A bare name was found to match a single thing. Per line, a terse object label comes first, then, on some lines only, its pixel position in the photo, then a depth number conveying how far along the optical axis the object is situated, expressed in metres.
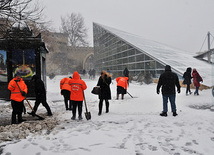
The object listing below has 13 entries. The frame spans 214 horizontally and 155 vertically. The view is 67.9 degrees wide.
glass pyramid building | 13.91
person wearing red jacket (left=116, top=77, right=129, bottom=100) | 7.92
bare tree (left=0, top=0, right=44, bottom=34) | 5.31
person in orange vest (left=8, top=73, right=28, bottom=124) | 4.41
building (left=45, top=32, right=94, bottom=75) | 32.19
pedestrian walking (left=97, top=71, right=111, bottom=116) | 5.28
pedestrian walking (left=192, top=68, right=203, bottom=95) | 8.60
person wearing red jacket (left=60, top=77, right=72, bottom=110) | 6.07
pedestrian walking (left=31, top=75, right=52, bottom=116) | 5.16
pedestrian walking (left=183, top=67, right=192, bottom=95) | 8.77
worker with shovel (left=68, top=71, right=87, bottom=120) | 4.73
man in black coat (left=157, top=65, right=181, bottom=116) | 4.85
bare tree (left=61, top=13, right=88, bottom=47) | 34.91
